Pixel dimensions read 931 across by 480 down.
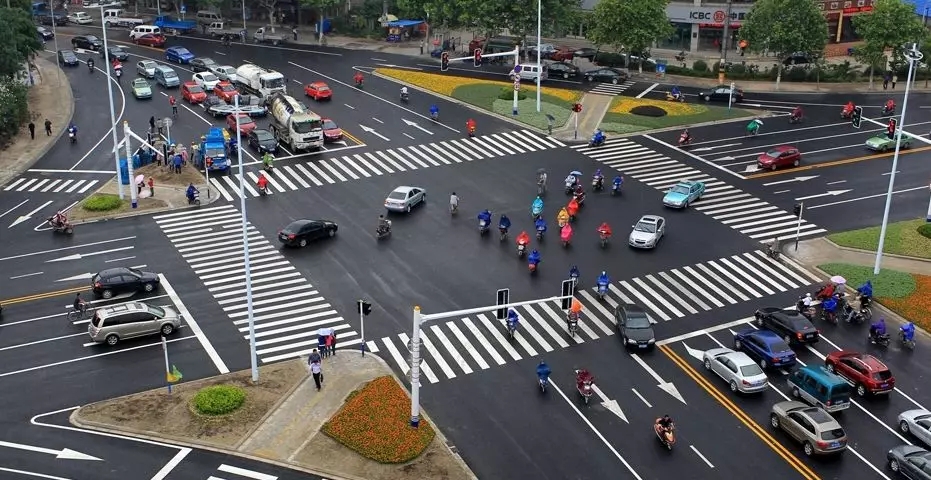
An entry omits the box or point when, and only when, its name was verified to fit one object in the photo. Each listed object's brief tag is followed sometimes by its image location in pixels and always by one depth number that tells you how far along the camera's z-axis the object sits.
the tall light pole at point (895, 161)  57.38
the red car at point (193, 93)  93.62
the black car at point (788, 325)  50.62
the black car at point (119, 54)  110.05
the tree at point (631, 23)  101.12
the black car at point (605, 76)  102.12
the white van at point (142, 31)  121.12
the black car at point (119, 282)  54.41
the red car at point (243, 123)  83.12
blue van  44.25
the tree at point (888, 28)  96.38
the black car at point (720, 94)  94.50
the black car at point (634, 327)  49.66
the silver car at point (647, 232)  61.72
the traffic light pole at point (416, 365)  38.00
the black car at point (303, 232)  61.66
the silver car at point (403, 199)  67.00
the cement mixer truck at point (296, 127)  79.81
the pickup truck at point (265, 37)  121.62
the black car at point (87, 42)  117.19
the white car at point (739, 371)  45.72
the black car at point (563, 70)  103.00
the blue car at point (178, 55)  109.19
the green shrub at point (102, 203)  67.19
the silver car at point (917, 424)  42.16
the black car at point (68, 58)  110.62
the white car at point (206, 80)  97.12
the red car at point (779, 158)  76.06
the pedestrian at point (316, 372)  45.47
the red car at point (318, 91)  94.06
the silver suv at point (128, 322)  49.09
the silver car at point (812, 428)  40.81
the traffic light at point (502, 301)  40.75
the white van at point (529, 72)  101.50
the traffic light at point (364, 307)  48.16
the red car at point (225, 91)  91.81
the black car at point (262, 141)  79.12
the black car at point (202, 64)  102.28
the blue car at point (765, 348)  48.19
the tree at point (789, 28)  98.19
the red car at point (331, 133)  82.44
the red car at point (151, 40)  118.38
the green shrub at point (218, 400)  43.38
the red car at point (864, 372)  45.81
